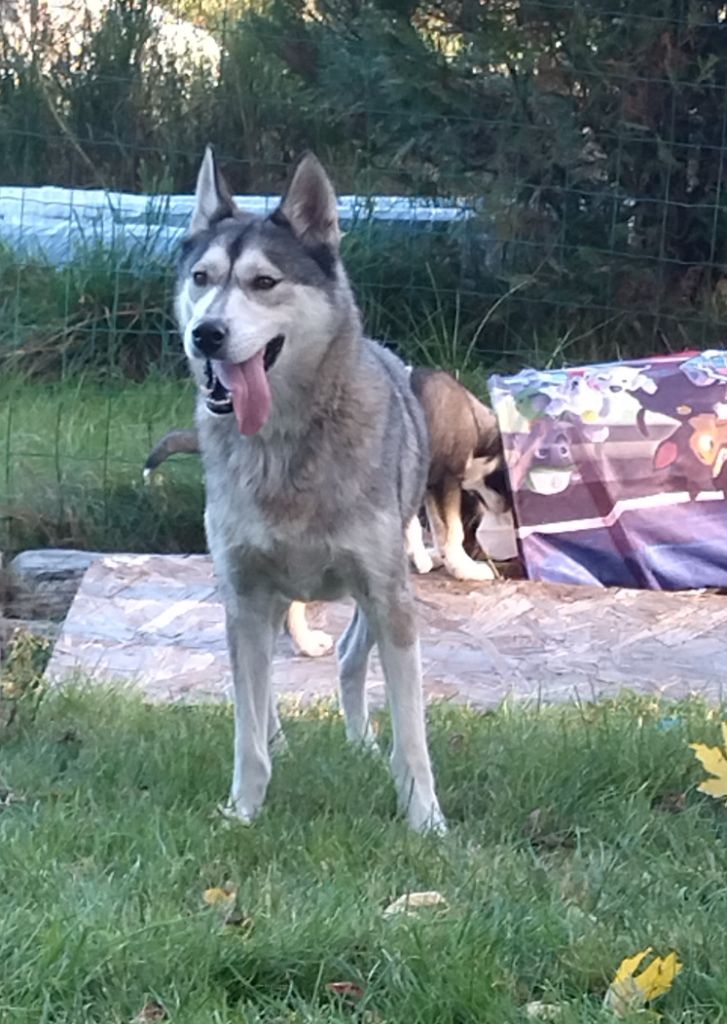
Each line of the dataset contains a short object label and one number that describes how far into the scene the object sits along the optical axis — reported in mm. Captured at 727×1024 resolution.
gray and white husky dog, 3547
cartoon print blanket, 5930
